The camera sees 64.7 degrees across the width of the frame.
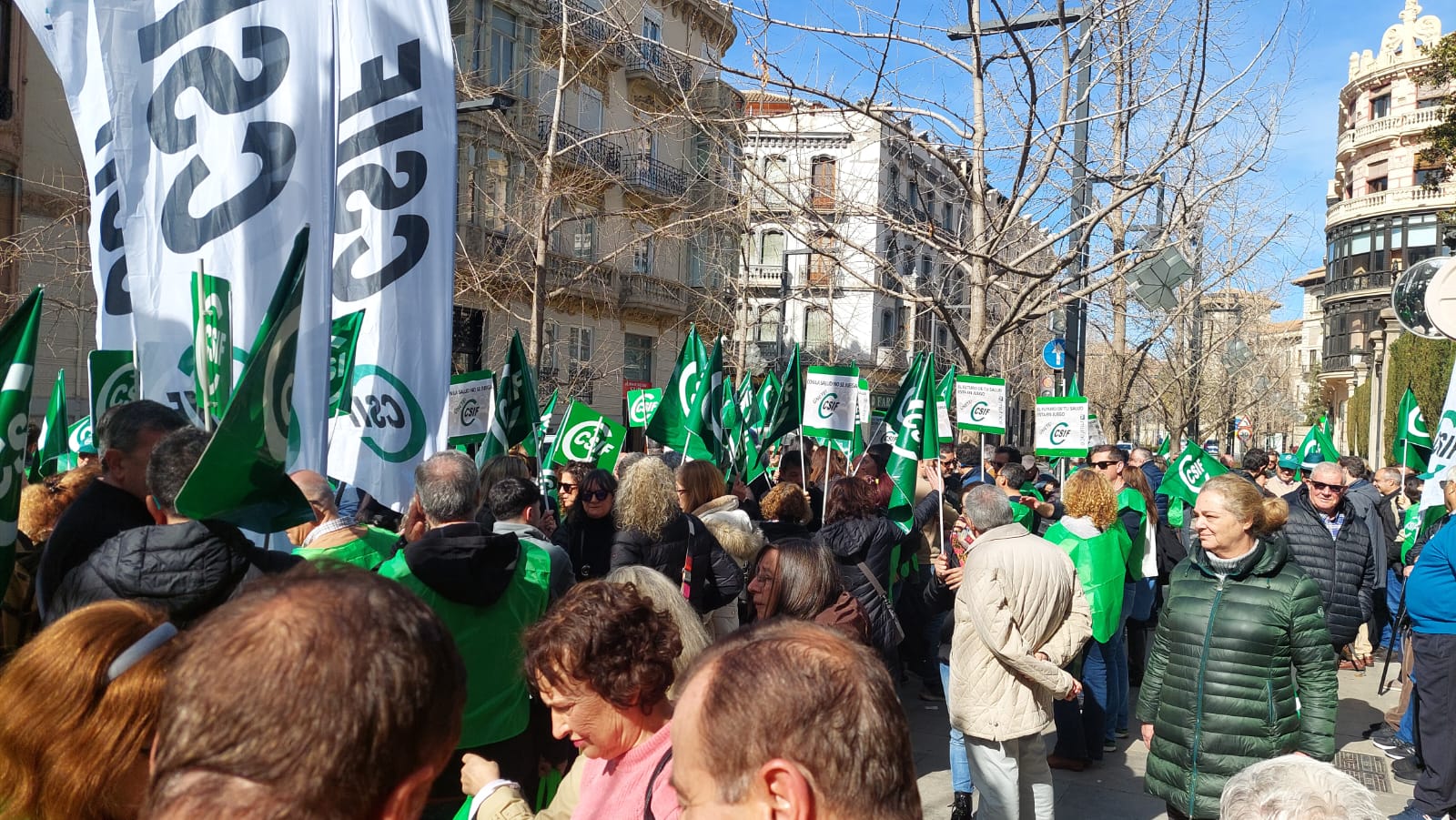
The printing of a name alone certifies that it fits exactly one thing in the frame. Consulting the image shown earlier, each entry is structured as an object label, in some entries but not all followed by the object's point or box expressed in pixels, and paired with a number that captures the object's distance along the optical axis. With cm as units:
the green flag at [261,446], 280
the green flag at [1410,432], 1156
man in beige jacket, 515
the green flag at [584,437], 1040
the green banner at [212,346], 359
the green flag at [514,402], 845
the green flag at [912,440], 812
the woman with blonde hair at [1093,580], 690
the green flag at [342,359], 465
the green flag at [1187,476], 1104
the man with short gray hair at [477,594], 396
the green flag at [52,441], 808
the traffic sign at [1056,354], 1118
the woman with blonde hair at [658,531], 551
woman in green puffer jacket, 444
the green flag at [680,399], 929
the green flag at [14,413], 318
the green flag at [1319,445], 1314
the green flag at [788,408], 1002
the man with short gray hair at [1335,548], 808
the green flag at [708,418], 923
